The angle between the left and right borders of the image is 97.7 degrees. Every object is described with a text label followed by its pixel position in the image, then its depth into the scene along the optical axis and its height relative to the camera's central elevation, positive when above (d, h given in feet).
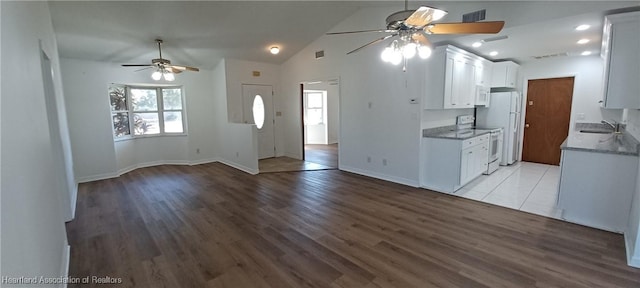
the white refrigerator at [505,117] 18.61 -0.61
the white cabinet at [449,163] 13.53 -2.72
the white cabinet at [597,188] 9.23 -2.80
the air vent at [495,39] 12.65 +3.19
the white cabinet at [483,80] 16.80 +1.74
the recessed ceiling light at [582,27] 10.98 +3.18
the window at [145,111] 19.25 +0.08
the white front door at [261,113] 21.49 -0.19
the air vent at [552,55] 16.92 +3.20
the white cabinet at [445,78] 13.76 +1.55
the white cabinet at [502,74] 18.37 +2.22
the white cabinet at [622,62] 8.96 +1.46
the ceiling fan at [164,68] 14.52 +2.32
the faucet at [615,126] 14.16 -1.03
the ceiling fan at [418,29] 7.10 +2.27
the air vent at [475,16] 11.40 +3.81
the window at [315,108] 31.17 +0.22
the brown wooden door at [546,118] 18.78 -0.76
